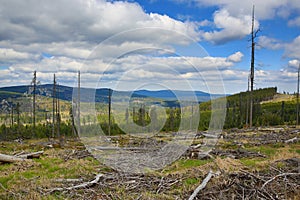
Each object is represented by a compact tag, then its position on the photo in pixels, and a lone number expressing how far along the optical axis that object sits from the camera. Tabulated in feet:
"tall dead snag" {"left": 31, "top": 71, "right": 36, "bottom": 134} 154.43
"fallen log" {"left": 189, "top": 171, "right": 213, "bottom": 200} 24.12
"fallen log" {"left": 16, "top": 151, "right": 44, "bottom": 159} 51.62
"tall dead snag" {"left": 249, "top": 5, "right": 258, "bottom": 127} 109.30
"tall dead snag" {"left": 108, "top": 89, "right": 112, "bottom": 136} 137.06
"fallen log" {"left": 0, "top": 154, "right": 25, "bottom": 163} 45.09
